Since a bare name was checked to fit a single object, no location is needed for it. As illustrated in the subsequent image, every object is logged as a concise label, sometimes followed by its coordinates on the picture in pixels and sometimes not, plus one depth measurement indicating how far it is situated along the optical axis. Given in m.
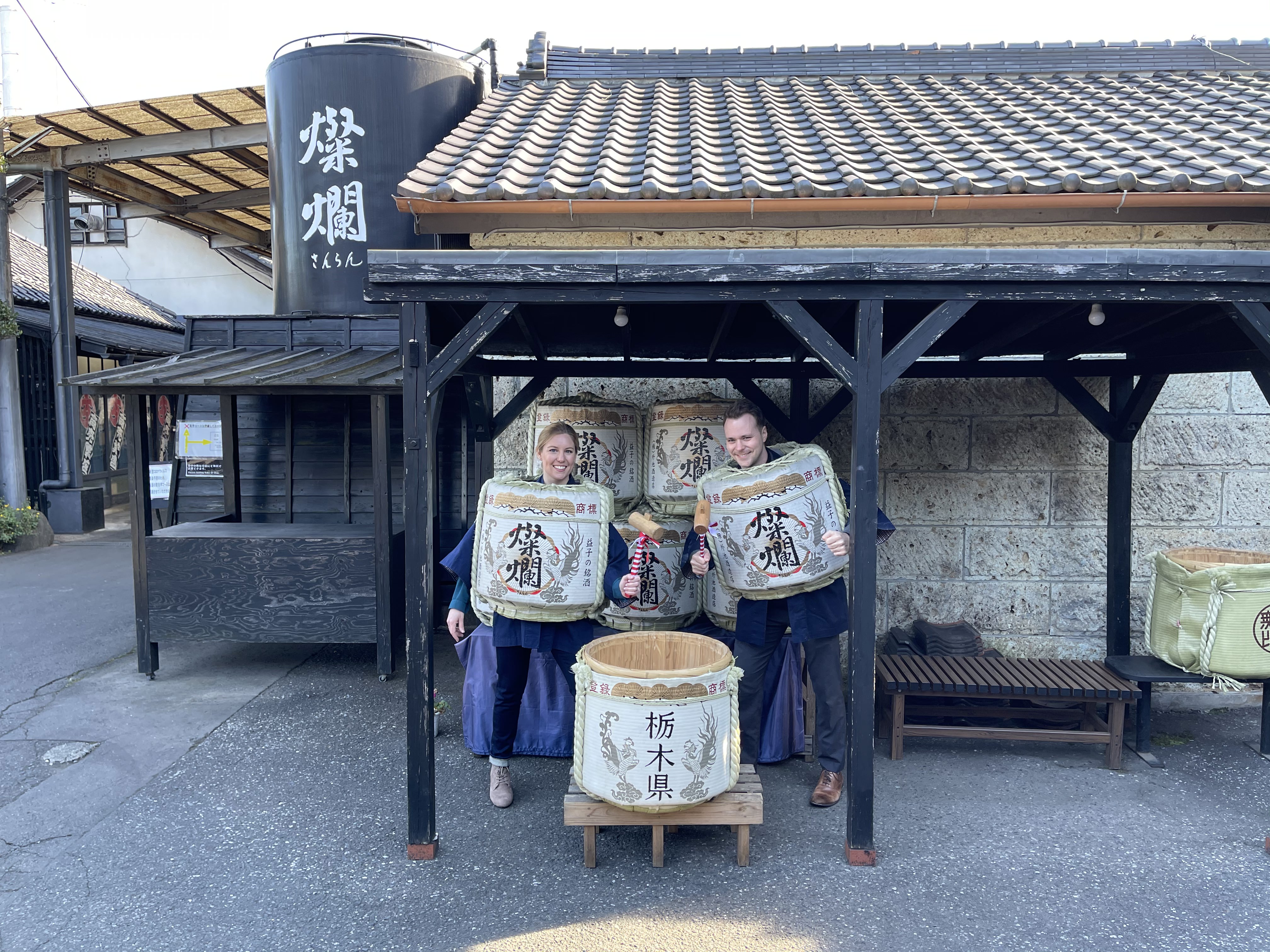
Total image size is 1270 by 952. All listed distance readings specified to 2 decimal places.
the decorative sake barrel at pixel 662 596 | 4.36
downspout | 10.62
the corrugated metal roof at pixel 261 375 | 5.51
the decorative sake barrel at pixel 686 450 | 4.73
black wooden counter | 5.75
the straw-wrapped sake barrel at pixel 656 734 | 3.21
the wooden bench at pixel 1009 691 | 4.35
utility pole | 10.91
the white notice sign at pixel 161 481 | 8.62
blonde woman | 3.79
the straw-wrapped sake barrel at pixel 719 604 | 4.35
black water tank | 6.77
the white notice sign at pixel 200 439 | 8.60
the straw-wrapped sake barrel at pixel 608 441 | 4.85
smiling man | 3.79
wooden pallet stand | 3.35
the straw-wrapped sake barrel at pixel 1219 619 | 4.06
